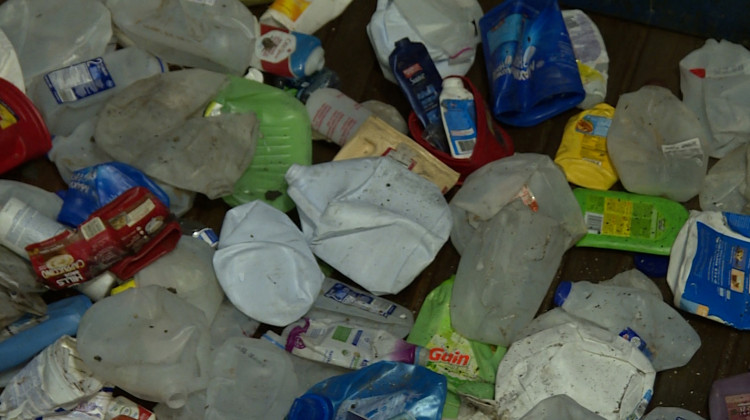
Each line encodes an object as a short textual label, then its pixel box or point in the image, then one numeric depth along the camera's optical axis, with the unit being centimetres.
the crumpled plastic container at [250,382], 196
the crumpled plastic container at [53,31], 227
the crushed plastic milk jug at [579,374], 197
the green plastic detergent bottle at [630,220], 217
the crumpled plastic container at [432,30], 234
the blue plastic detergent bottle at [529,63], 226
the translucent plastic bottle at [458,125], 220
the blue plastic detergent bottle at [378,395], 182
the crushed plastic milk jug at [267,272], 204
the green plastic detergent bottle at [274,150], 220
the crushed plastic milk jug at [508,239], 205
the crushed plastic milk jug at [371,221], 207
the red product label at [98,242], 194
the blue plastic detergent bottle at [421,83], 223
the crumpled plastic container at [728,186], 222
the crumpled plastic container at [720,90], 226
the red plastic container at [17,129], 213
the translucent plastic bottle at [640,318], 206
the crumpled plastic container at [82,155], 217
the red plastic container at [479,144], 218
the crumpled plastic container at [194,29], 228
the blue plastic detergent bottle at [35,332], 196
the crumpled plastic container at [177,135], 210
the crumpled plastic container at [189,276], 204
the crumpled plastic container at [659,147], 221
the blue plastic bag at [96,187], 204
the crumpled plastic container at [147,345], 191
